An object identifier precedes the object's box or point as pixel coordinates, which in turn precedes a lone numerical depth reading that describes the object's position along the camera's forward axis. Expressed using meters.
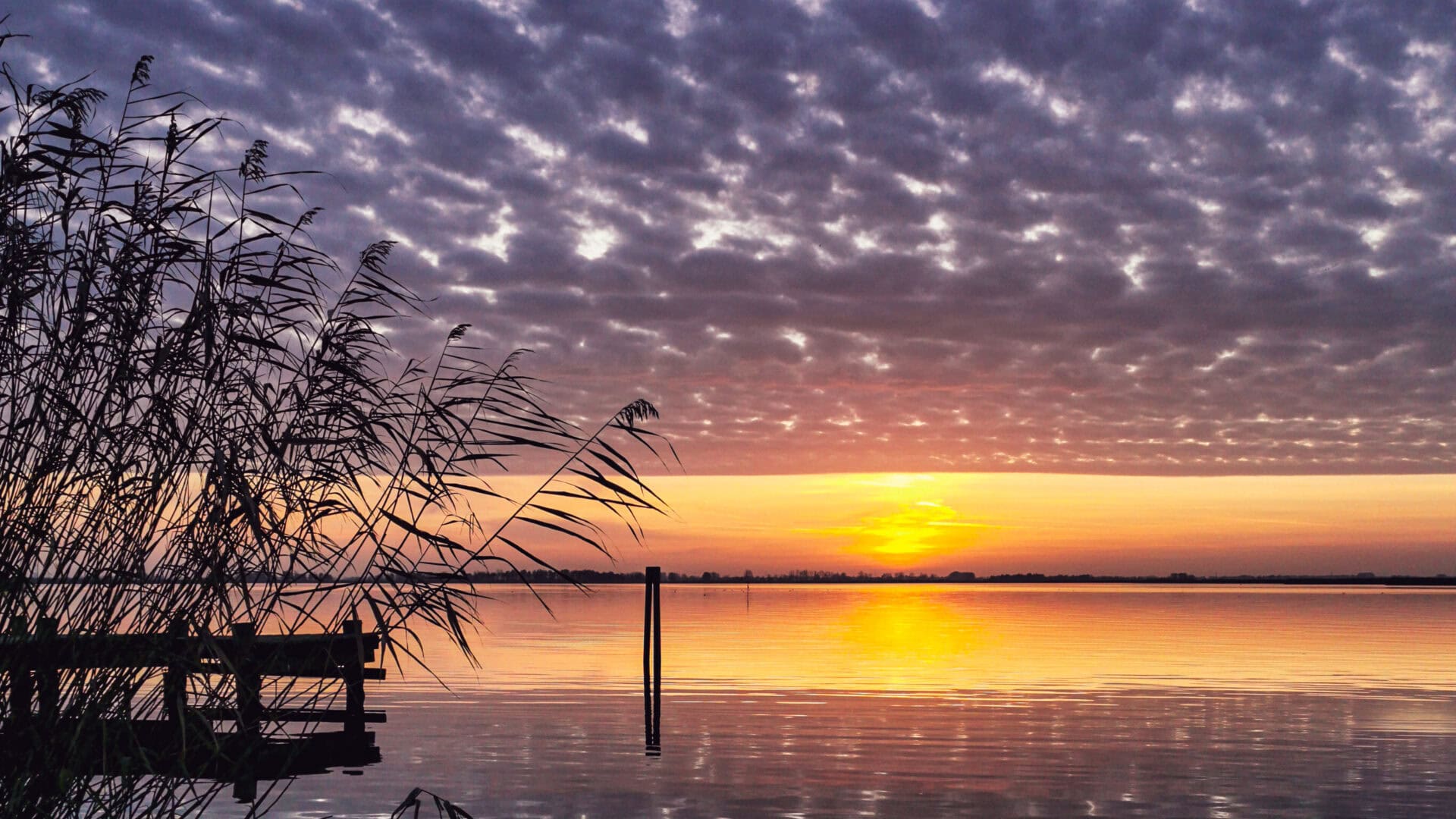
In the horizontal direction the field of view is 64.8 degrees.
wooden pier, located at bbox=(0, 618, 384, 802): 6.14
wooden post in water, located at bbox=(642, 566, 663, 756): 25.48
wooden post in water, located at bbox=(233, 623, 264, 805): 6.39
